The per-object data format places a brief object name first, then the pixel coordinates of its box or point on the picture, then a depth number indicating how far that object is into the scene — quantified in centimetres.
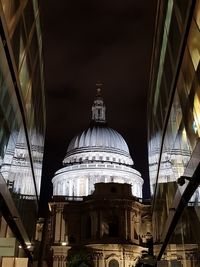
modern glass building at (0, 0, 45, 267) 1530
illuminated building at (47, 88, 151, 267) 7538
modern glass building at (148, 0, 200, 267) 1361
